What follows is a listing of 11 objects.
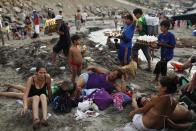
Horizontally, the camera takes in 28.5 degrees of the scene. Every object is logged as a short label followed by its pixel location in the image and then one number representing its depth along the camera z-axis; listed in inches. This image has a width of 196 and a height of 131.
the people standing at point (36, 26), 825.5
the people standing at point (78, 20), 986.7
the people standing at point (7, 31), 833.4
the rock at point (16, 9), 1209.4
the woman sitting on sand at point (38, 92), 269.3
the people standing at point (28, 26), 858.8
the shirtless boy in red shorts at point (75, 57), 349.3
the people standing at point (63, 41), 432.5
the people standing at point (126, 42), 369.4
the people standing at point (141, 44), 407.5
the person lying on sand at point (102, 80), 317.1
